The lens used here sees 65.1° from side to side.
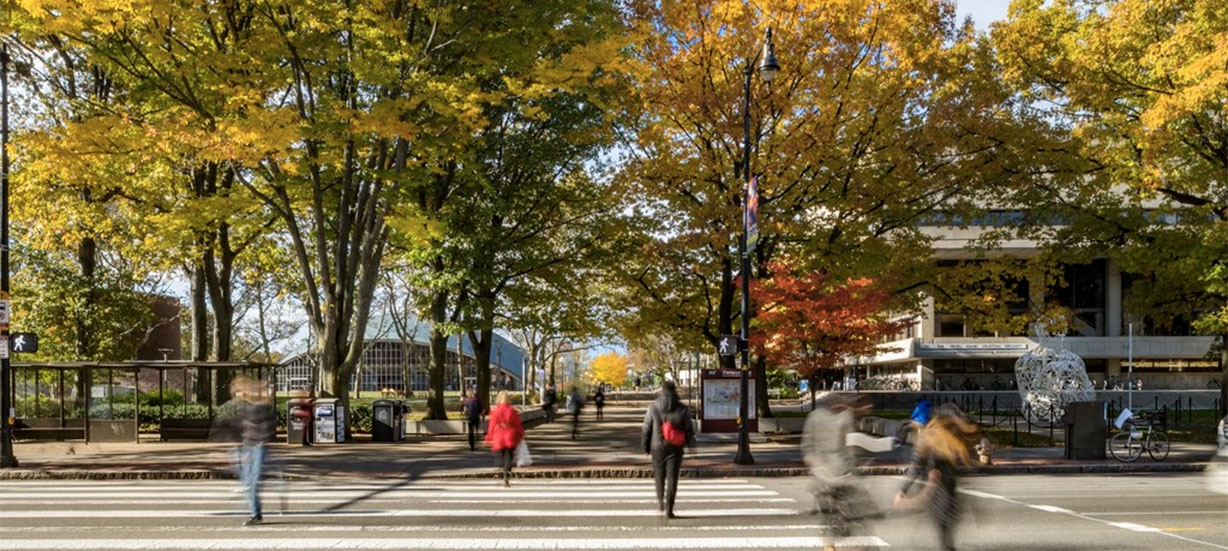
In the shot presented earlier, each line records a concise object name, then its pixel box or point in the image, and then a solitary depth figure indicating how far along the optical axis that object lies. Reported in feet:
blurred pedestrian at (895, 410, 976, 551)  29.17
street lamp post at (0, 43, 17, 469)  62.39
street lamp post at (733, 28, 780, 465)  64.80
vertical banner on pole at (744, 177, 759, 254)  61.82
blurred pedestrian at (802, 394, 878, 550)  30.25
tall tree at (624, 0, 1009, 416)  81.05
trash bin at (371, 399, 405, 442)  85.76
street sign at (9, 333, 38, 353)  63.93
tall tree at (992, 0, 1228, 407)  76.02
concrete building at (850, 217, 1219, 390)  235.81
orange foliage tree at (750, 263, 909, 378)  98.37
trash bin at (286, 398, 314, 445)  81.05
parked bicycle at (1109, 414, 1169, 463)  68.49
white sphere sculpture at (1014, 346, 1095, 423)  100.53
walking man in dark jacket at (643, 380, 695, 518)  38.22
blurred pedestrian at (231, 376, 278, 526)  38.04
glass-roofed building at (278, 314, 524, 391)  364.99
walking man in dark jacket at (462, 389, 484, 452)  77.10
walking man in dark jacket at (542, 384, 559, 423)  136.15
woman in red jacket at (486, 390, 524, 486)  52.34
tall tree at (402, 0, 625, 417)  84.03
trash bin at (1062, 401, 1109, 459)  68.95
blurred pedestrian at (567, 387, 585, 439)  99.24
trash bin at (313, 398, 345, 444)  80.89
